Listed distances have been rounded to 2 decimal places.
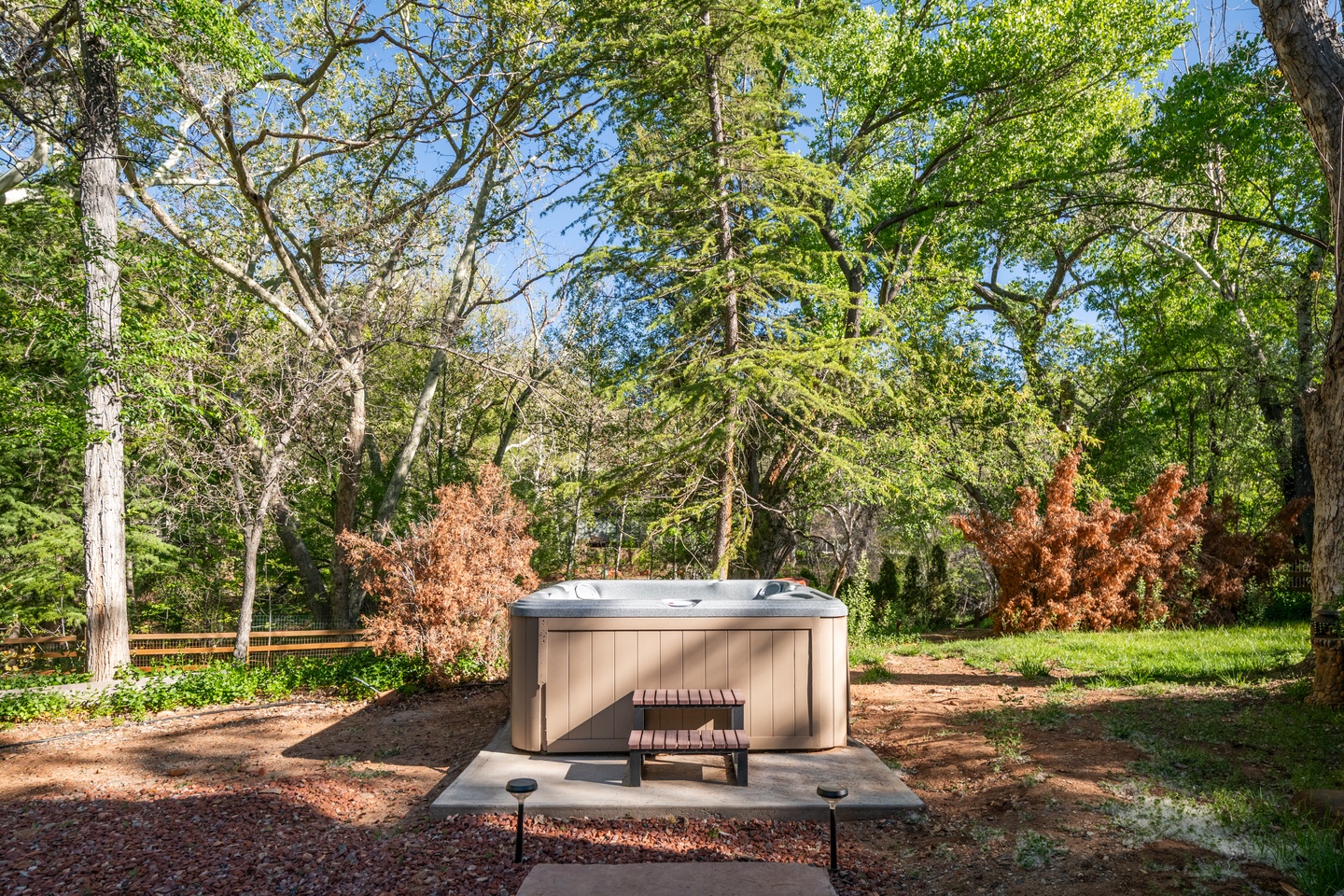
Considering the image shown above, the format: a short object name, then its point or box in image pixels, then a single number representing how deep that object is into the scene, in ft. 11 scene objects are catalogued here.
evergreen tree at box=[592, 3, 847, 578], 27.55
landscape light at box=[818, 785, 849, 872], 10.61
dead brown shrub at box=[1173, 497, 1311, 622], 33.83
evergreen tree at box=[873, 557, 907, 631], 43.49
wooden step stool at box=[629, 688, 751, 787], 13.58
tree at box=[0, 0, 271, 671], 25.61
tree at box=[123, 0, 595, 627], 35.01
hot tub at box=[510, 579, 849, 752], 15.80
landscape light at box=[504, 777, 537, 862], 10.94
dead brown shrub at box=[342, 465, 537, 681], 24.03
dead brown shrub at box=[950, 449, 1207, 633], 32.48
